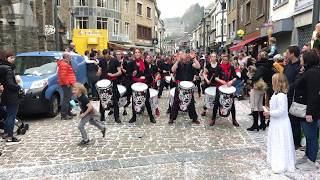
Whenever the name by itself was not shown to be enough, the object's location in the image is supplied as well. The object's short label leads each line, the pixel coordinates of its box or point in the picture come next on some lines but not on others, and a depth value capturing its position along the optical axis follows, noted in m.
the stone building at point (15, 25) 17.19
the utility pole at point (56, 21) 19.38
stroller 8.25
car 9.75
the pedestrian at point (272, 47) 10.79
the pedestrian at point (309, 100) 5.62
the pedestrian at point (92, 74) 13.98
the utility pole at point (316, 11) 7.85
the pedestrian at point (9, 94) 7.48
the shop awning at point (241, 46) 22.67
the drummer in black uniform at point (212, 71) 9.53
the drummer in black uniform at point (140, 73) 9.74
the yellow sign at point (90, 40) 23.98
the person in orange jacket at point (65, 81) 10.22
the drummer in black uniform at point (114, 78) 9.70
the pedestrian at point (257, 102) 8.77
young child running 7.52
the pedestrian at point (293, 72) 6.55
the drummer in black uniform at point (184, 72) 9.59
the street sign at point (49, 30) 18.12
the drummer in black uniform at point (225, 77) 9.19
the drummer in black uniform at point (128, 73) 9.95
